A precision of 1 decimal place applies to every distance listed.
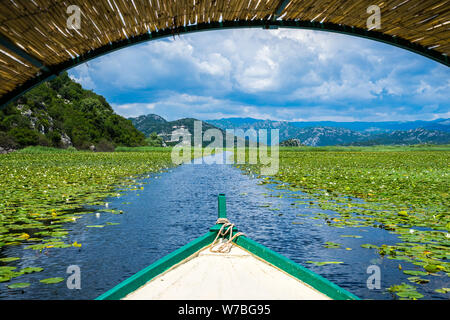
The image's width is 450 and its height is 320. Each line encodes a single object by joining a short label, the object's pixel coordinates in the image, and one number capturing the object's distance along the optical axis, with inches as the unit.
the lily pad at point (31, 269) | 149.9
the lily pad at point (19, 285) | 133.6
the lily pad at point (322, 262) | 163.5
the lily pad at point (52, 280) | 140.7
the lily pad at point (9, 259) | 160.1
